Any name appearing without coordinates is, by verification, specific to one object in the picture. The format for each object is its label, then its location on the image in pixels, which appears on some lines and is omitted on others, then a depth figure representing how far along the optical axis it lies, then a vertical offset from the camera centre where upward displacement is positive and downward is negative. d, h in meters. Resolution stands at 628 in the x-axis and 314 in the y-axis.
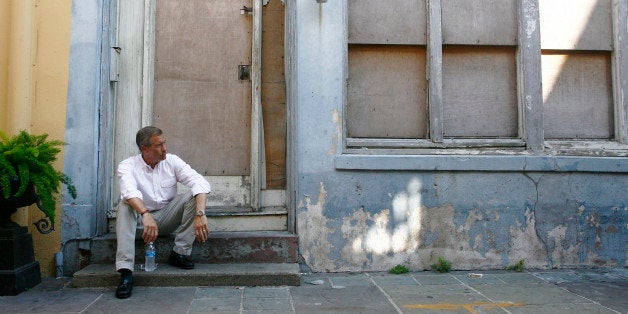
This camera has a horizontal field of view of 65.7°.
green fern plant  3.85 +0.10
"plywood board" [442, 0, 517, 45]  5.25 +1.69
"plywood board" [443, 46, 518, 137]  5.26 +0.94
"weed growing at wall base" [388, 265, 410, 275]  4.82 -0.91
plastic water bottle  4.24 -0.70
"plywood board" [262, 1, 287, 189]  5.20 +0.91
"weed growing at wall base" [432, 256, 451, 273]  4.85 -0.88
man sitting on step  4.05 -0.21
